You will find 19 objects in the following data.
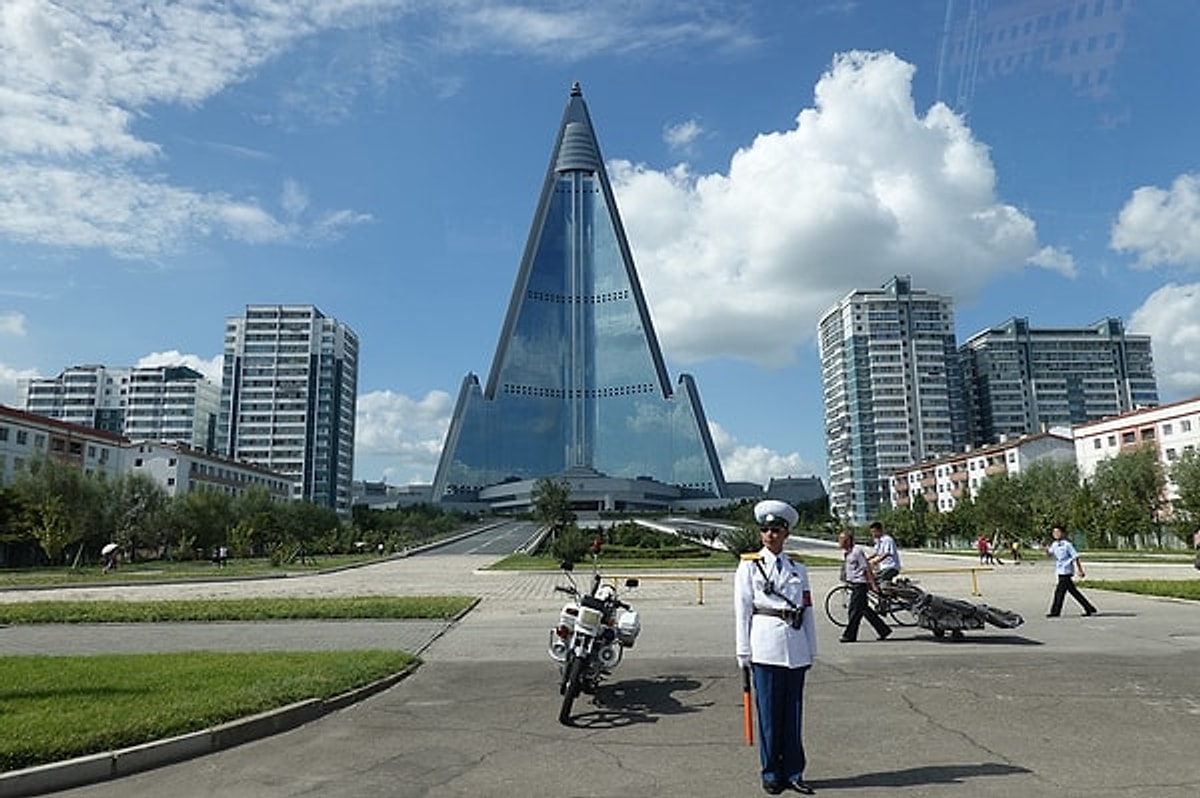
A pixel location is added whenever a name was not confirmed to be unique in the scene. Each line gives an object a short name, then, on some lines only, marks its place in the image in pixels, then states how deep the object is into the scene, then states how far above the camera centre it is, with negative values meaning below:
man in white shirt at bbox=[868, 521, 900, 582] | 12.16 -0.49
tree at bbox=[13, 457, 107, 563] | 40.69 +2.04
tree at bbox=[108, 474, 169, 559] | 47.91 +1.54
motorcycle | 7.14 -0.99
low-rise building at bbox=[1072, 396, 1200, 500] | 63.12 +7.33
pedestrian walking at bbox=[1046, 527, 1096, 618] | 13.48 -0.80
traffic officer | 5.14 -0.74
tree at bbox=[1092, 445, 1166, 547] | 55.94 +2.71
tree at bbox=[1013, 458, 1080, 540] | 55.72 +3.11
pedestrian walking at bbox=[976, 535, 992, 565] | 34.12 -1.19
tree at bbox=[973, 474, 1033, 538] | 50.22 +0.59
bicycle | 11.36 -1.07
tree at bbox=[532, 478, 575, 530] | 57.38 +1.67
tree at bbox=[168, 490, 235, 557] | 51.06 +0.89
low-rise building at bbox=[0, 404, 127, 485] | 58.69 +7.39
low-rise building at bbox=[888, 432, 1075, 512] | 83.19 +6.42
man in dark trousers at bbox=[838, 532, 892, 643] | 11.16 -0.91
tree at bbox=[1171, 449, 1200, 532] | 41.91 +1.97
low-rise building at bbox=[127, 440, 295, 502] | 75.88 +6.61
